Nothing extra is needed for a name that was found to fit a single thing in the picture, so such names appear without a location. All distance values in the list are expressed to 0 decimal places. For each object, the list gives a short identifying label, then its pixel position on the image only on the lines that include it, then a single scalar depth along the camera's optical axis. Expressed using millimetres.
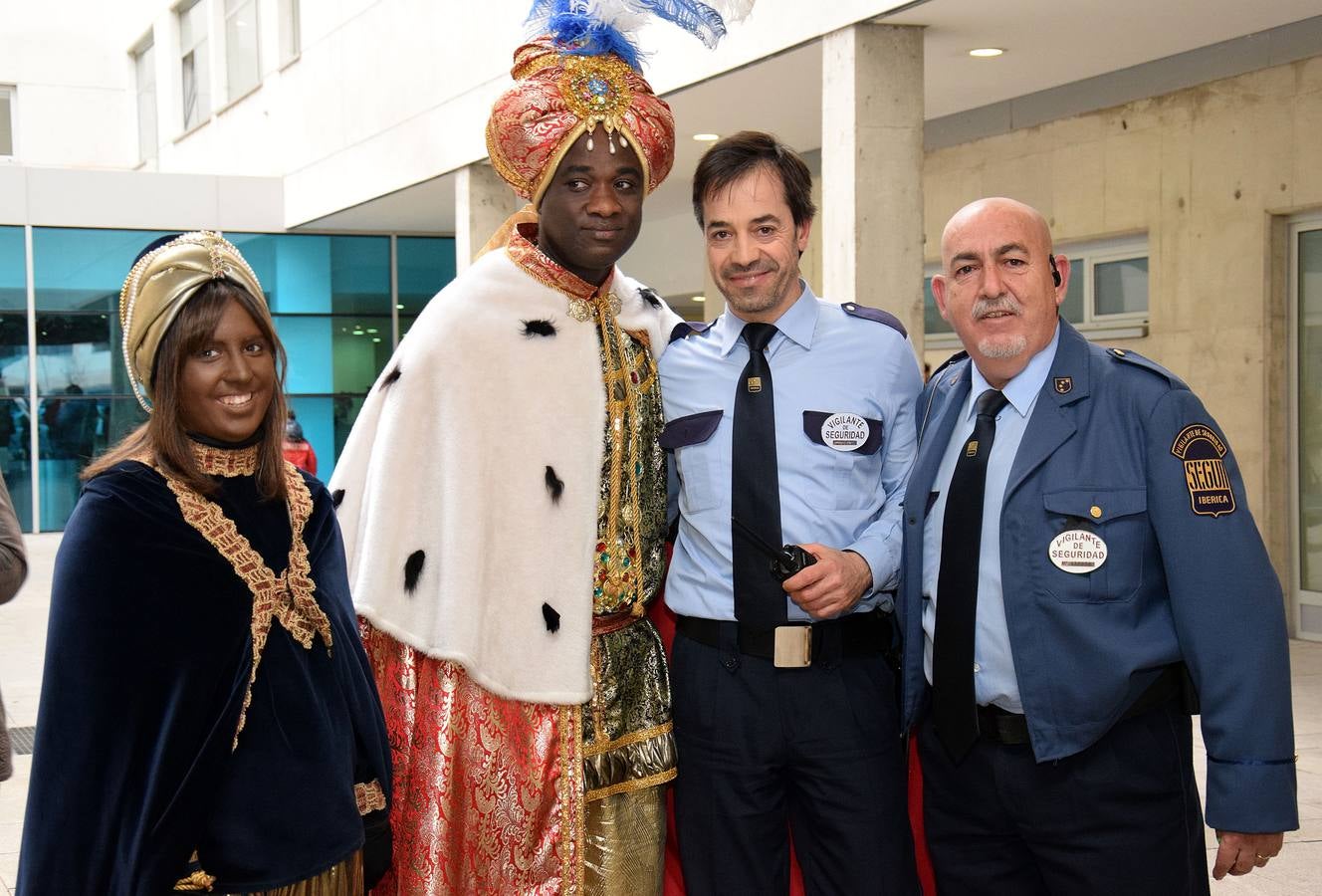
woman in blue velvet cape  2178
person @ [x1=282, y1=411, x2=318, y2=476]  10930
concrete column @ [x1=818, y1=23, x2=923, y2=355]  7309
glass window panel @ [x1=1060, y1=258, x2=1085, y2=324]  9828
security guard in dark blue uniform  2492
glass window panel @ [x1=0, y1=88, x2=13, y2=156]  27859
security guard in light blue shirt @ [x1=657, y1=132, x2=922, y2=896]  2896
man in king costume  2922
